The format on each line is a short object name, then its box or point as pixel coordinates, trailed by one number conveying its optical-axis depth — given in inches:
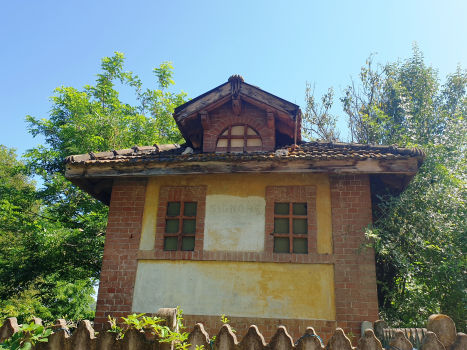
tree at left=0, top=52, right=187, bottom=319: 518.0
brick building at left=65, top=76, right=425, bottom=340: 259.9
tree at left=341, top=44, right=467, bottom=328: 260.8
